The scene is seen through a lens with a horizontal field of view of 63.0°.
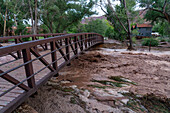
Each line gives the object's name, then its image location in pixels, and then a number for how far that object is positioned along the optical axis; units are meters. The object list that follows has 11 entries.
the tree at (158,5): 17.27
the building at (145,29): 51.36
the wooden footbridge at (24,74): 2.62
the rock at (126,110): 3.31
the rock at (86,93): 3.96
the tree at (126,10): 15.00
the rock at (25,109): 3.03
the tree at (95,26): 33.69
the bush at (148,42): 22.67
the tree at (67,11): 19.02
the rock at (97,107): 3.32
